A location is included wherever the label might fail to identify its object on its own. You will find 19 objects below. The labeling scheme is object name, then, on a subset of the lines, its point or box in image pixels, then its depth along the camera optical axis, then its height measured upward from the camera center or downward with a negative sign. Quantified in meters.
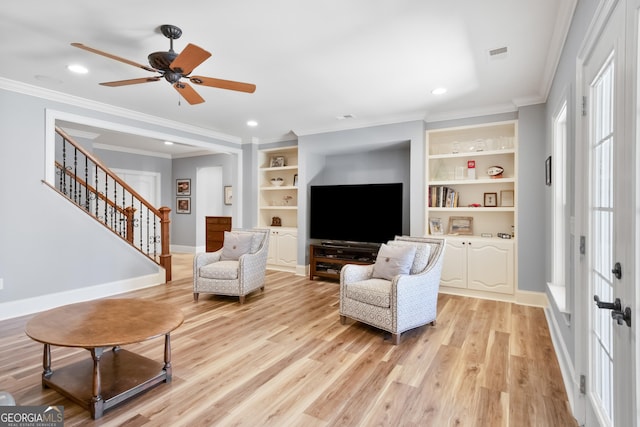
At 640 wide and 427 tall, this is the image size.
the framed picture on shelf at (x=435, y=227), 4.60 -0.17
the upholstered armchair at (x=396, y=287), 2.83 -0.67
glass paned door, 1.38 -0.04
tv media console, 4.80 -0.63
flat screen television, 4.70 +0.04
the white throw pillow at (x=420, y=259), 3.16 -0.43
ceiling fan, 2.16 +1.07
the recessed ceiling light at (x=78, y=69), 2.95 +1.35
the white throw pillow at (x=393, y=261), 3.12 -0.46
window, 2.97 +0.09
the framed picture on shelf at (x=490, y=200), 4.32 +0.21
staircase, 4.29 +0.27
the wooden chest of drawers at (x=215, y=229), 7.39 -0.35
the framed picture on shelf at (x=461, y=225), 4.48 -0.14
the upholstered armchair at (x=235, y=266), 3.86 -0.64
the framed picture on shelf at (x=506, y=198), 4.24 +0.23
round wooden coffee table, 1.77 -0.68
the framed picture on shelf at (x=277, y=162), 6.08 +1.00
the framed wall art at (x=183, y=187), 8.03 +0.68
